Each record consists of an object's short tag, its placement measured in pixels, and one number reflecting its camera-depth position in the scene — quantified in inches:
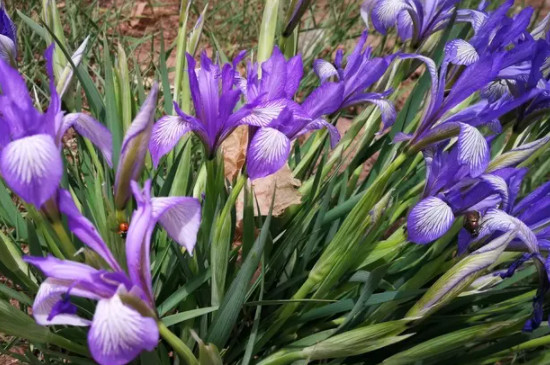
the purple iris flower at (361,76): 12.0
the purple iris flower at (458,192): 10.4
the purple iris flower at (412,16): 13.7
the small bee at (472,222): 11.3
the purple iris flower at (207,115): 10.0
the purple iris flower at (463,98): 11.1
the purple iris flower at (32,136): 6.6
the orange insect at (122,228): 8.8
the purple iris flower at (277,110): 9.7
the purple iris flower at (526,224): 10.6
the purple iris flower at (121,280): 6.8
